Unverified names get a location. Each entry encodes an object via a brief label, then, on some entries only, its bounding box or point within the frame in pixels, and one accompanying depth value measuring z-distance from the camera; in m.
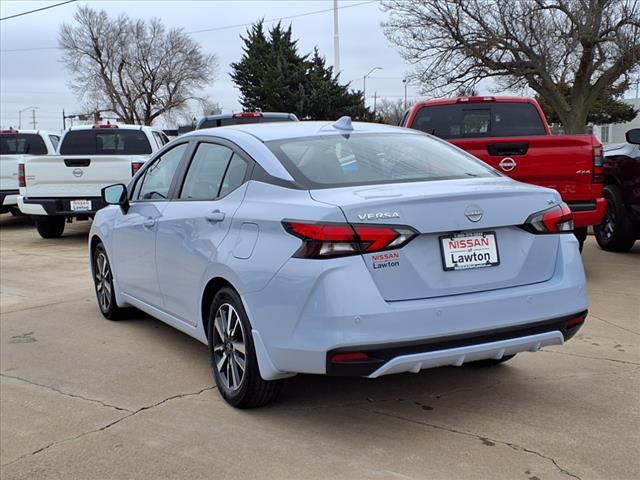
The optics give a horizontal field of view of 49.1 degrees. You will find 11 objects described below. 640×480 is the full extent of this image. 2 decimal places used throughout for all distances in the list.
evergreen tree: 41.34
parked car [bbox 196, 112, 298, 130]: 12.27
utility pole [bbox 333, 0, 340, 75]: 33.00
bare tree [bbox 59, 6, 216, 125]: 59.88
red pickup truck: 7.04
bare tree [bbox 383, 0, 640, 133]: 26.12
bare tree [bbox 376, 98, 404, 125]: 84.38
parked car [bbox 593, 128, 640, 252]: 8.37
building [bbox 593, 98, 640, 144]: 42.62
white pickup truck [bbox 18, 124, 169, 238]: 11.40
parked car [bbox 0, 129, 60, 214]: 14.48
